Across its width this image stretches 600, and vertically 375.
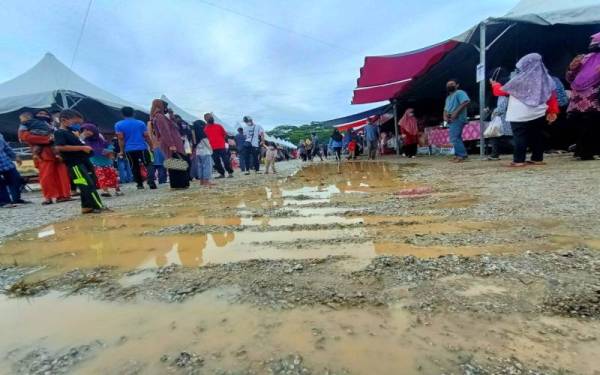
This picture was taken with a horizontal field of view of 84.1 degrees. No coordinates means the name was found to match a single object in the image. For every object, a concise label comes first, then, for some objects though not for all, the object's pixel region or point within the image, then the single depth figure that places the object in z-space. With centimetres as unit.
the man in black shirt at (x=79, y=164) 352
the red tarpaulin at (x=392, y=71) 803
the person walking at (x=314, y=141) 2003
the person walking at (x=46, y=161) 488
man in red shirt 742
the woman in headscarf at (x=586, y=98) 436
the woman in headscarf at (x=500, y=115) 573
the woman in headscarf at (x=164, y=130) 527
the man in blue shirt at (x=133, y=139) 570
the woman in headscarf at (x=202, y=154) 624
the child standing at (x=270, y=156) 854
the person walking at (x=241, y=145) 893
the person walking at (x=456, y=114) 617
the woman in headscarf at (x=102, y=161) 505
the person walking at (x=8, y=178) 500
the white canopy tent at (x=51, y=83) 1092
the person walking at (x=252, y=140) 842
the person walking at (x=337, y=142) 1341
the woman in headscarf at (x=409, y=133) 1052
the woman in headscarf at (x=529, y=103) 448
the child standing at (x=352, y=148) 1499
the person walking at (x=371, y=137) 1227
